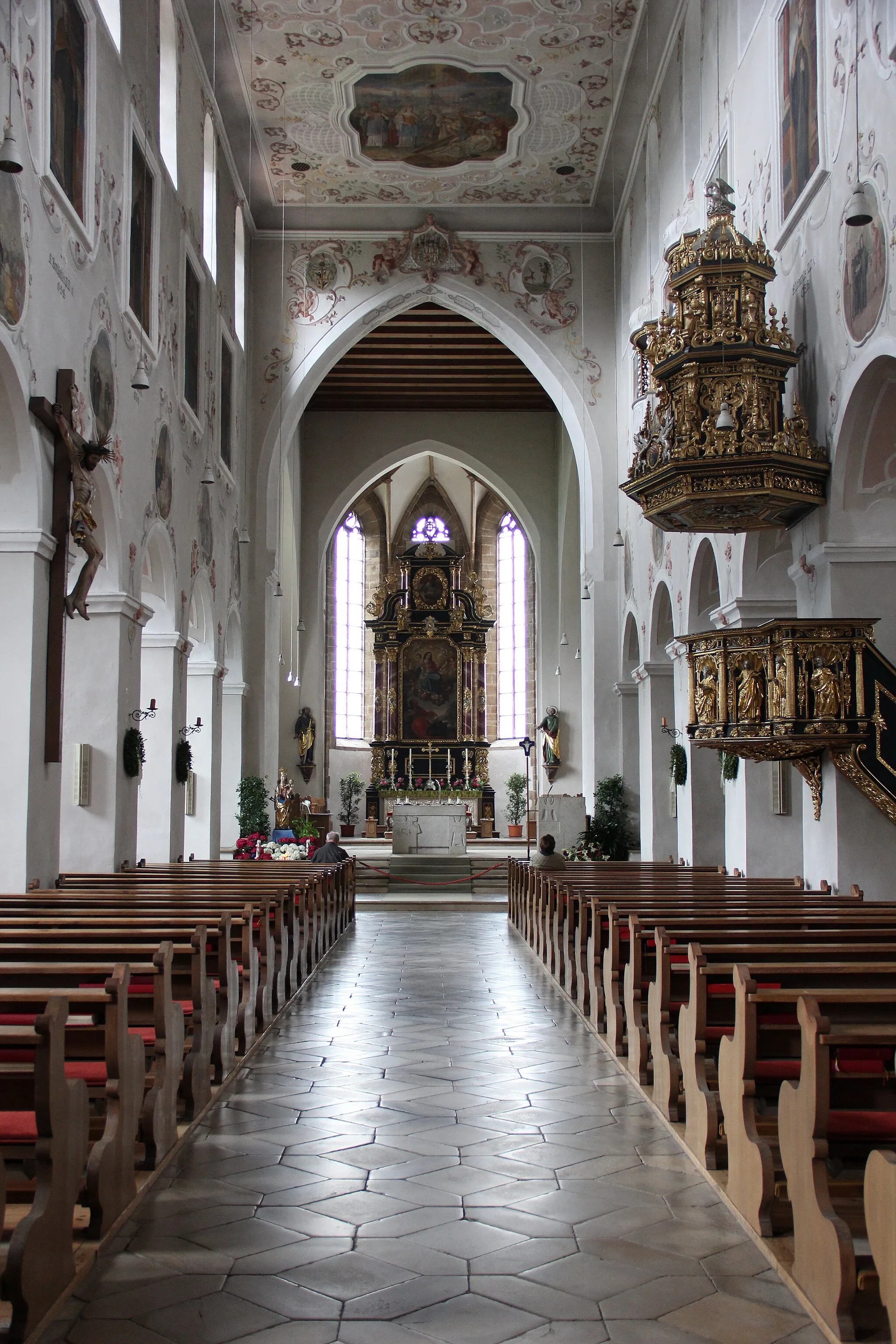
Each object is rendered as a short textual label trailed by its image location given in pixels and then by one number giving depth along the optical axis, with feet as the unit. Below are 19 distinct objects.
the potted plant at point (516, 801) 92.84
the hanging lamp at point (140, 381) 34.19
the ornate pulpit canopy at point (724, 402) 27.76
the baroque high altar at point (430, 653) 98.17
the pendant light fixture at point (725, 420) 26.84
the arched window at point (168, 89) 42.57
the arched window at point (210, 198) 50.62
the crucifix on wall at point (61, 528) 27.63
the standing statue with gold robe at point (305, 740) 84.53
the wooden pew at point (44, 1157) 9.98
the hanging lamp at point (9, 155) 20.43
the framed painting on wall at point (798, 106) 29.30
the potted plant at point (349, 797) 93.71
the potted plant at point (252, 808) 57.47
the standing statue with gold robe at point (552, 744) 84.38
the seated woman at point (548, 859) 42.50
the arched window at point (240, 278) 58.08
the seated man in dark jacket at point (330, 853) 49.39
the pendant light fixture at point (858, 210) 22.45
